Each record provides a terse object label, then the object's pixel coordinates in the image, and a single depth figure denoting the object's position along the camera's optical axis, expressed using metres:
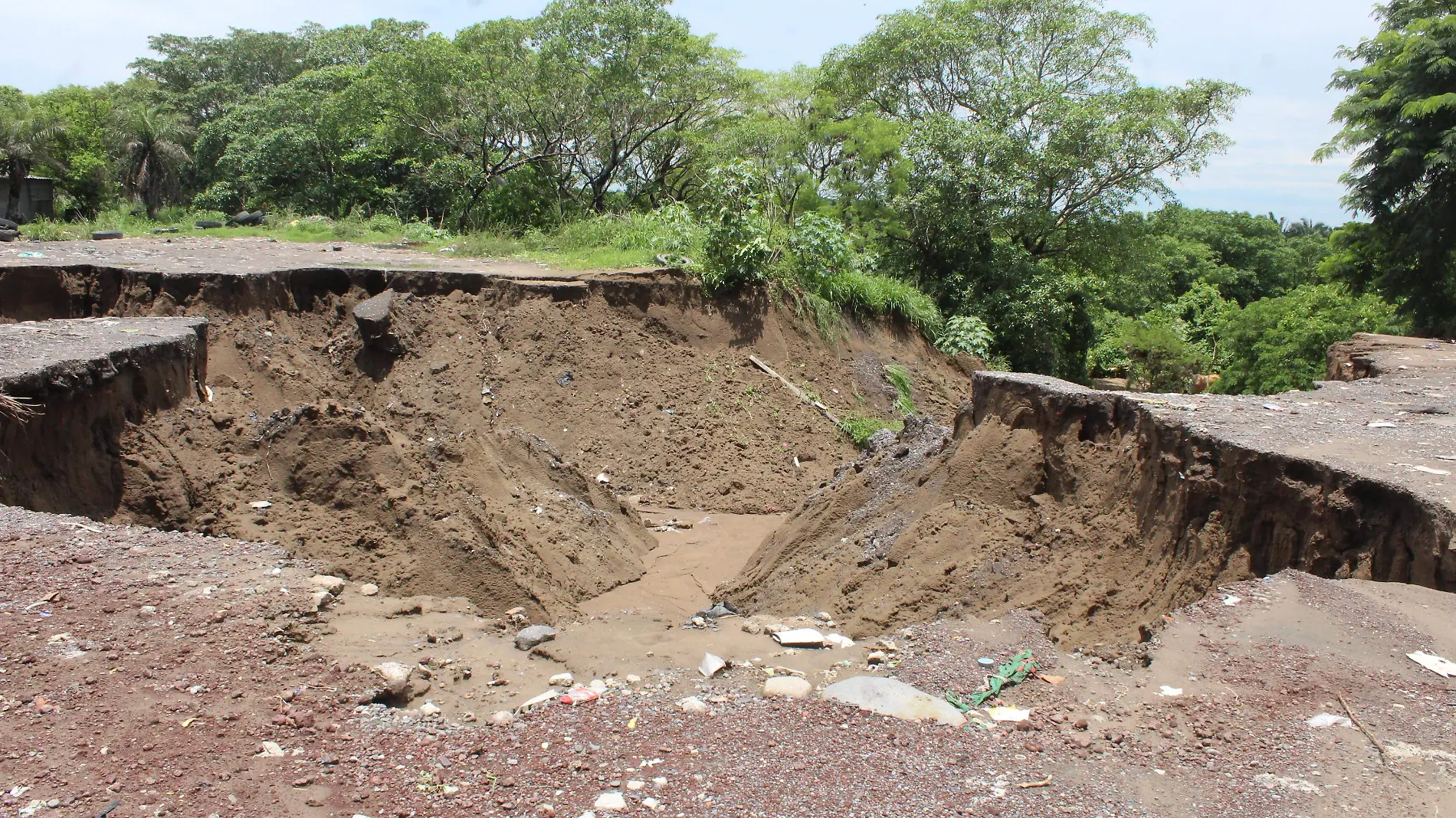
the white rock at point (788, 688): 3.98
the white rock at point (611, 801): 3.07
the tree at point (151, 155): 24.86
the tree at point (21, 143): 24.92
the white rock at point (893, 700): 3.74
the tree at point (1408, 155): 12.33
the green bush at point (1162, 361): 19.91
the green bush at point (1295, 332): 15.34
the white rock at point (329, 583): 4.88
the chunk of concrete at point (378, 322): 10.31
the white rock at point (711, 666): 4.24
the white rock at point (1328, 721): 3.22
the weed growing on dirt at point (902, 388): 12.46
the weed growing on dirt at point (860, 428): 11.40
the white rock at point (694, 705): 3.77
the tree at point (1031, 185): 15.32
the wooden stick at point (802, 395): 11.70
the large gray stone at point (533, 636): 4.89
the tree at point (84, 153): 26.92
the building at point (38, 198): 25.97
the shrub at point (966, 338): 14.17
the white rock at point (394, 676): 3.93
